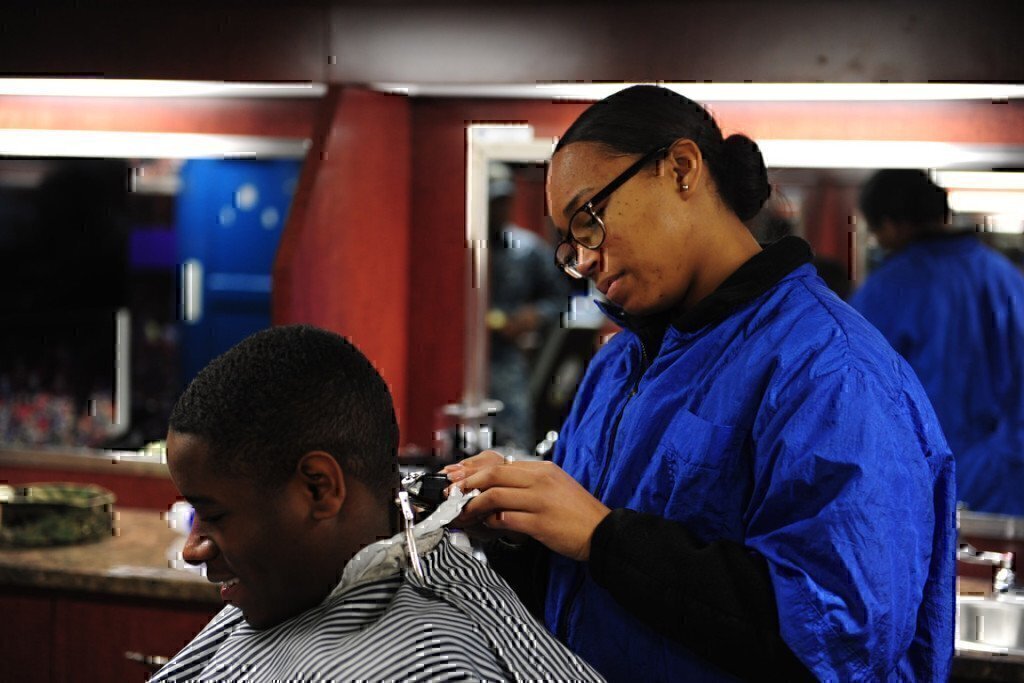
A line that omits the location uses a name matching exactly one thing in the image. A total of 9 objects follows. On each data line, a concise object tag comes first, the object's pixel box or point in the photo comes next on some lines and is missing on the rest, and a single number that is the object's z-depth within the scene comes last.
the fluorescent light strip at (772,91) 3.08
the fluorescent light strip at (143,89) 3.50
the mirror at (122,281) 4.45
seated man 1.37
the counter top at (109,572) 2.74
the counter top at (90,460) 3.78
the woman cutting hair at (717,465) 1.34
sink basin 2.85
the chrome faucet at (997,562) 2.86
